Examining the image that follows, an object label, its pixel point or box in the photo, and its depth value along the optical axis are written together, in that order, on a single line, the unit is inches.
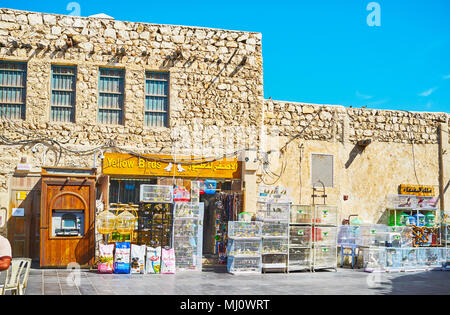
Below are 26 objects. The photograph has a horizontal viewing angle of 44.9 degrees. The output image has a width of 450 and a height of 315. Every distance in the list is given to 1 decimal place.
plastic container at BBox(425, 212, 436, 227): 812.6
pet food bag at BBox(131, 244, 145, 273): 589.0
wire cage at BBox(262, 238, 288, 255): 633.0
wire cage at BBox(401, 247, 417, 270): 678.5
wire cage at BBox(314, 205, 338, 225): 663.8
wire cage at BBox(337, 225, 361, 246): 717.1
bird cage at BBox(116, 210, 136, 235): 611.3
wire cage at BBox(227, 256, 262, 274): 618.5
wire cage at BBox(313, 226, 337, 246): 658.8
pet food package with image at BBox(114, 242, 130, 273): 586.2
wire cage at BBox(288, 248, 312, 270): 646.5
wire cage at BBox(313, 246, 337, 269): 657.6
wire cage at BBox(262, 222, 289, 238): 636.7
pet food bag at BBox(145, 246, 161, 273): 595.8
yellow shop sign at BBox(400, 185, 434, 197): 829.8
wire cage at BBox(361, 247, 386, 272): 661.9
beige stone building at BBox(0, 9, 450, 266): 657.6
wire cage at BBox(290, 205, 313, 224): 652.7
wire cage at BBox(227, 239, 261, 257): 617.0
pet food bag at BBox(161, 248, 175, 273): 599.5
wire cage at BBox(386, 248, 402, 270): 667.4
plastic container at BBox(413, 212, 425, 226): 804.6
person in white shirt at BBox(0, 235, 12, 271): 345.4
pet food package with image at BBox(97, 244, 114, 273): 586.9
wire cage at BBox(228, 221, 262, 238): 619.5
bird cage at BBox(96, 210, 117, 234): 605.9
